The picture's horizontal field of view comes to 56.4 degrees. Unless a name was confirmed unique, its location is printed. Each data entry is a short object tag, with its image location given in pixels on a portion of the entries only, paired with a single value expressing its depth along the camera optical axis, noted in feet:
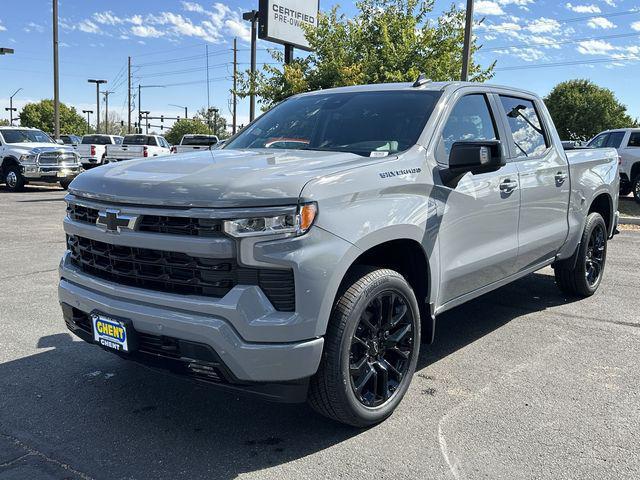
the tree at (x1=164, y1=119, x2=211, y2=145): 251.39
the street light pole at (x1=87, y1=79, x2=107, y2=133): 208.23
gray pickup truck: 8.87
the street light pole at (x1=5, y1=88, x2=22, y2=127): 267.68
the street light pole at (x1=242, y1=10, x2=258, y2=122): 71.53
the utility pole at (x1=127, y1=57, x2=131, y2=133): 204.51
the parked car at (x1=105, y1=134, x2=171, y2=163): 76.38
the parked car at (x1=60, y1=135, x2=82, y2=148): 123.96
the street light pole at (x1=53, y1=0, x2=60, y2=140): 80.28
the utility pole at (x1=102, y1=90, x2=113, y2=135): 260.83
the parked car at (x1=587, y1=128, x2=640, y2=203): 50.39
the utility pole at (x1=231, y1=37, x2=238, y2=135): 62.19
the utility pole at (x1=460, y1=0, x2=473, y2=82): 50.70
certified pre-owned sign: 58.59
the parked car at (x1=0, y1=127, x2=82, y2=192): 59.72
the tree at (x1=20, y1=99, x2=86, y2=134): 226.99
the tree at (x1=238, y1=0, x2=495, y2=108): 49.88
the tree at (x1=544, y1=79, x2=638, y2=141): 147.54
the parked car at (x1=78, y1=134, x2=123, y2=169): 83.15
